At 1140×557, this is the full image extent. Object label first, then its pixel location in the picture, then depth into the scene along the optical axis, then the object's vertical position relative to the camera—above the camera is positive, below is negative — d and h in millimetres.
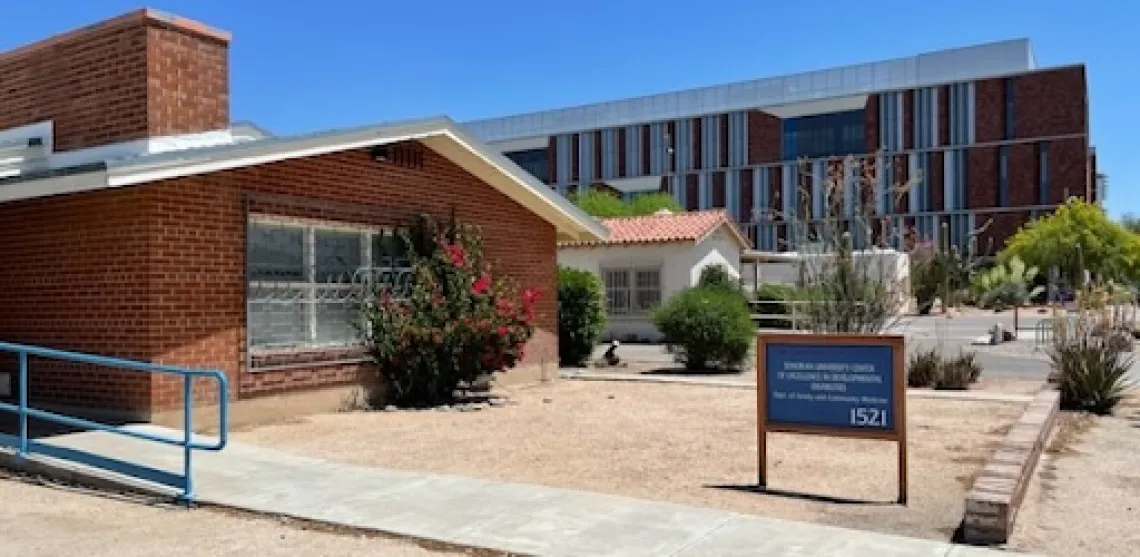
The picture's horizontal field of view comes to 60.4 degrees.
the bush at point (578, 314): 20391 -514
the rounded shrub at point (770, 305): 29812 -474
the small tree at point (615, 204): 55338 +5010
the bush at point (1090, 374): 13008 -1123
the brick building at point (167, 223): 9820 +726
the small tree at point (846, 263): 13562 +384
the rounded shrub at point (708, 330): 18922 -776
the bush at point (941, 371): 15539 -1307
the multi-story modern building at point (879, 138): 67875 +11844
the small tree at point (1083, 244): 55031 +2688
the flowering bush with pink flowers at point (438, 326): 12539 -485
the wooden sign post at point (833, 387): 7289 -748
